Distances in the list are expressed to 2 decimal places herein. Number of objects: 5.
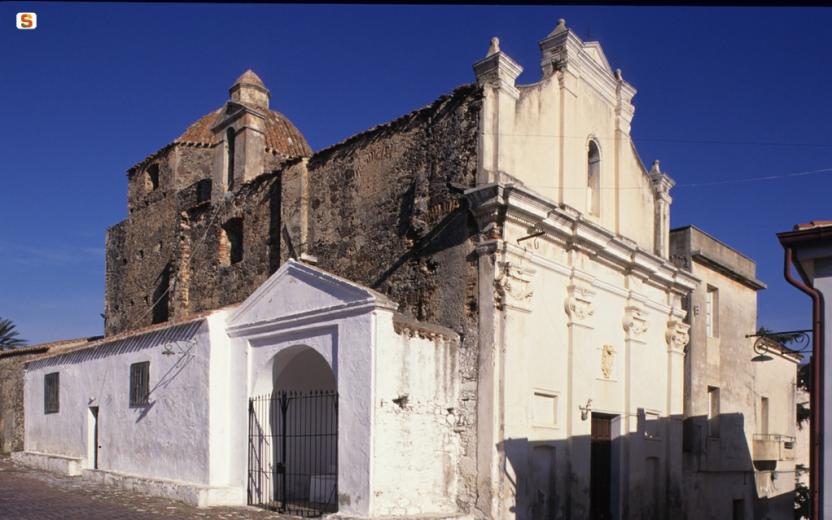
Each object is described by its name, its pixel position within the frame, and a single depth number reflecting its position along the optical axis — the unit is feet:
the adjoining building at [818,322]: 27.86
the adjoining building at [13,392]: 78.89
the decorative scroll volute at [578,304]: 48.75
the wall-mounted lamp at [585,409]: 49.03
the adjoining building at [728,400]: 64.23
